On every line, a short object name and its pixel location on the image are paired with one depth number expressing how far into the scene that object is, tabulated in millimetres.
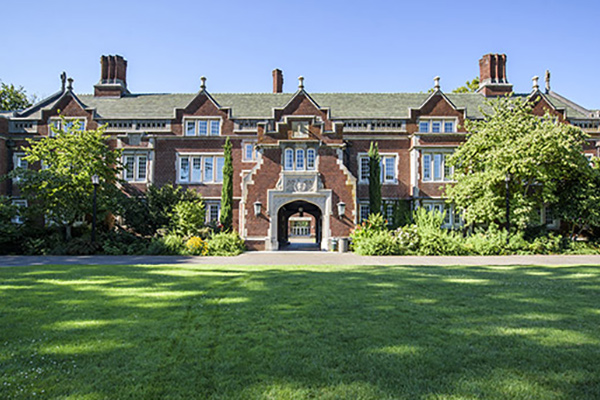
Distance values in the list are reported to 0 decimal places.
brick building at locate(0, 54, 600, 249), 28219
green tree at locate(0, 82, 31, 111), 40938
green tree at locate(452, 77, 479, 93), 46656
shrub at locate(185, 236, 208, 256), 20078
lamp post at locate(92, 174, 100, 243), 20188
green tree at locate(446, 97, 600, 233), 22031
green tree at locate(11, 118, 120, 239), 21656
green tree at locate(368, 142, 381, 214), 26406
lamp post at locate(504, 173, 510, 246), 21484
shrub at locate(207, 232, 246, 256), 20522
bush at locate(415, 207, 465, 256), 20609
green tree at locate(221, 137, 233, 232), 24688
